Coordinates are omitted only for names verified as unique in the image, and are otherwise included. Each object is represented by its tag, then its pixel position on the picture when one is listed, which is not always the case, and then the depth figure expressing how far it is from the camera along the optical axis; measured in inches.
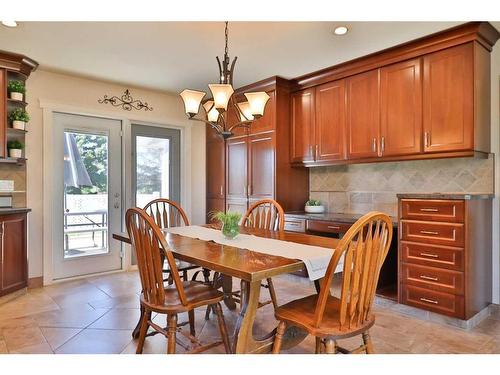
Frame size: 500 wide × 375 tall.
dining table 64.4
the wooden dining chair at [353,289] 62.7
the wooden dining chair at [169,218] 118.9
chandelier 91.6
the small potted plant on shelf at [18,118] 142.4
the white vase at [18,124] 142.3
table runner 71.3
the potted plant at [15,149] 141.5
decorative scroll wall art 174.1
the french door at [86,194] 161.5
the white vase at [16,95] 141.1
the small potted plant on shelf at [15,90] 141.3
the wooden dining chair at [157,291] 74.6
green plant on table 95.4
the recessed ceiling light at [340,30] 111.5
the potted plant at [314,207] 166.7
